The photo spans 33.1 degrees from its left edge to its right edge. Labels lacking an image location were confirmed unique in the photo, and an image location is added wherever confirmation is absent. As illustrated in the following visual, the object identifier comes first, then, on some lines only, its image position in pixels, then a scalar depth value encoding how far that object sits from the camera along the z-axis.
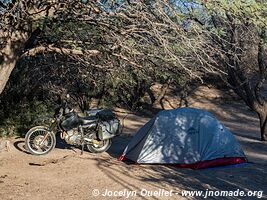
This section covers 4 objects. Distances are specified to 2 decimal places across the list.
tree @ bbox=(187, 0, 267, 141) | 6.16
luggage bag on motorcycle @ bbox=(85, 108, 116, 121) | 10.84
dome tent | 9.81
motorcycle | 10.12
